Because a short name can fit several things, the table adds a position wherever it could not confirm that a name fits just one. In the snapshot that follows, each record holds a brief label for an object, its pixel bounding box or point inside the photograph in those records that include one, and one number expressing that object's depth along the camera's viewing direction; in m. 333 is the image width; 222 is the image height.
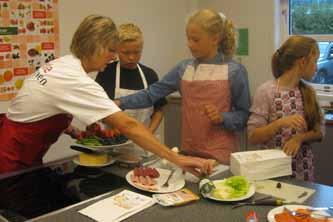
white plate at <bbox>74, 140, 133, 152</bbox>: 1.44
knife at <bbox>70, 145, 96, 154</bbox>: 1.45
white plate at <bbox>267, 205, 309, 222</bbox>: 1.04
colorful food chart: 2.26
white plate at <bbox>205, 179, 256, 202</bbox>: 1.15
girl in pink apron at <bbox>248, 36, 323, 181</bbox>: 1.61
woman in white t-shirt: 1.27
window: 2.88
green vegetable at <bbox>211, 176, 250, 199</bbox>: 1.19
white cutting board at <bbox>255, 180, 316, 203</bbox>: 1.18
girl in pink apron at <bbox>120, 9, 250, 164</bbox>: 1.66
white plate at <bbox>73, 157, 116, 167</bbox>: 1.44
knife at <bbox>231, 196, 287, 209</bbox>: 1.14
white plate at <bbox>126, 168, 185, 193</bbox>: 1.24
